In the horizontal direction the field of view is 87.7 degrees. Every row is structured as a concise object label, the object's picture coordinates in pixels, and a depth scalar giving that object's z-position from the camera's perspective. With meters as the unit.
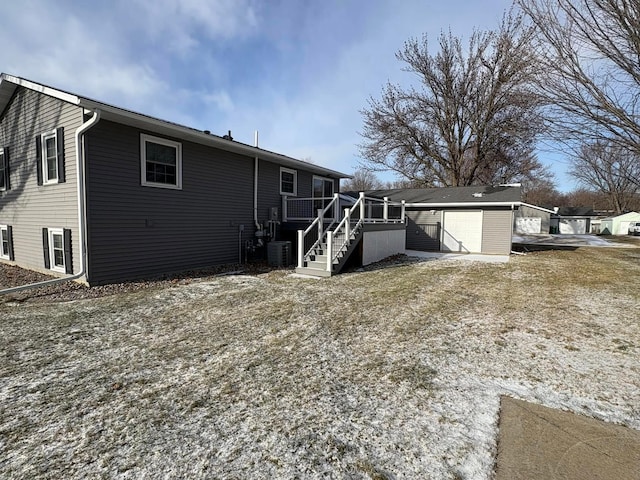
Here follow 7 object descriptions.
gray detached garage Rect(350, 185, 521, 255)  13.86
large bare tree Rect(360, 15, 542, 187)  19.61
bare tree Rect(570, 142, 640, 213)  36.07
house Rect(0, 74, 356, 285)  6.95
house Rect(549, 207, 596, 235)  42.19
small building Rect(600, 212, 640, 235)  36.66
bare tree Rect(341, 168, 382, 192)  46.38
